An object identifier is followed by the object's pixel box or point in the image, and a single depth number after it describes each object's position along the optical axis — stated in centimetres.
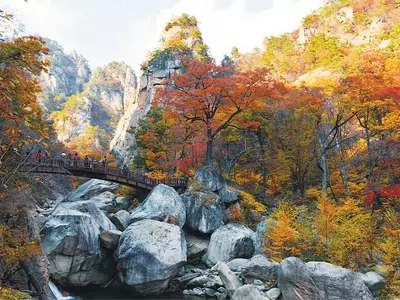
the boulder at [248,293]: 1135
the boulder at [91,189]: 2647
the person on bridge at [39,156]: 1772
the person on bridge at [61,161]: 1961
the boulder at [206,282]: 1484
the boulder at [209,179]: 2175
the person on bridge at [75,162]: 2047
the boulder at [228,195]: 2114
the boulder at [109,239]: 1580
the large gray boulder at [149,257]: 1412
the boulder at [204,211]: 1944
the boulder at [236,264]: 1542
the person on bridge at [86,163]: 2103
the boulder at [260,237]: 1691
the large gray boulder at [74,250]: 1423
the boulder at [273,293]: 1198
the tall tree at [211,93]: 2161
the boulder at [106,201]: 2336
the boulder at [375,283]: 1138
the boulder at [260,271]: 1342
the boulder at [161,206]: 1838
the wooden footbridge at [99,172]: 1891
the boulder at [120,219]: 1873
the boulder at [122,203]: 2400
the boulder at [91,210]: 1689
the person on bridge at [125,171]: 2249
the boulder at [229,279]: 1326
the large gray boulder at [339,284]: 1043
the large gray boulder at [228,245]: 1750
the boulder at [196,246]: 1844
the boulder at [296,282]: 1088
